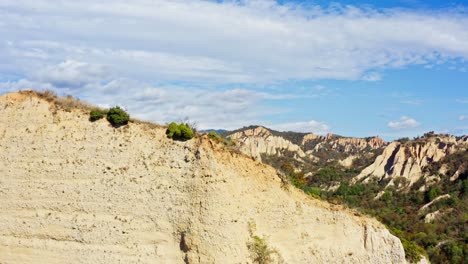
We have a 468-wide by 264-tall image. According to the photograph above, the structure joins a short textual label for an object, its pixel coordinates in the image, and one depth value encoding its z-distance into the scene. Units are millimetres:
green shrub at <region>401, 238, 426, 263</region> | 36406
